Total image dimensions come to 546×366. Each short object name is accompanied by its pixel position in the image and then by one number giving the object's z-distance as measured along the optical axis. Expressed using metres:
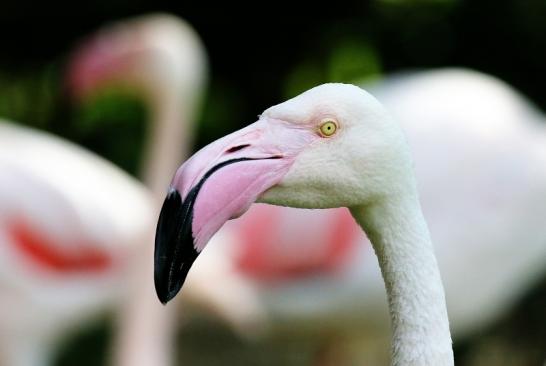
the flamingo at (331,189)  4.39
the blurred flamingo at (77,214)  12.49
